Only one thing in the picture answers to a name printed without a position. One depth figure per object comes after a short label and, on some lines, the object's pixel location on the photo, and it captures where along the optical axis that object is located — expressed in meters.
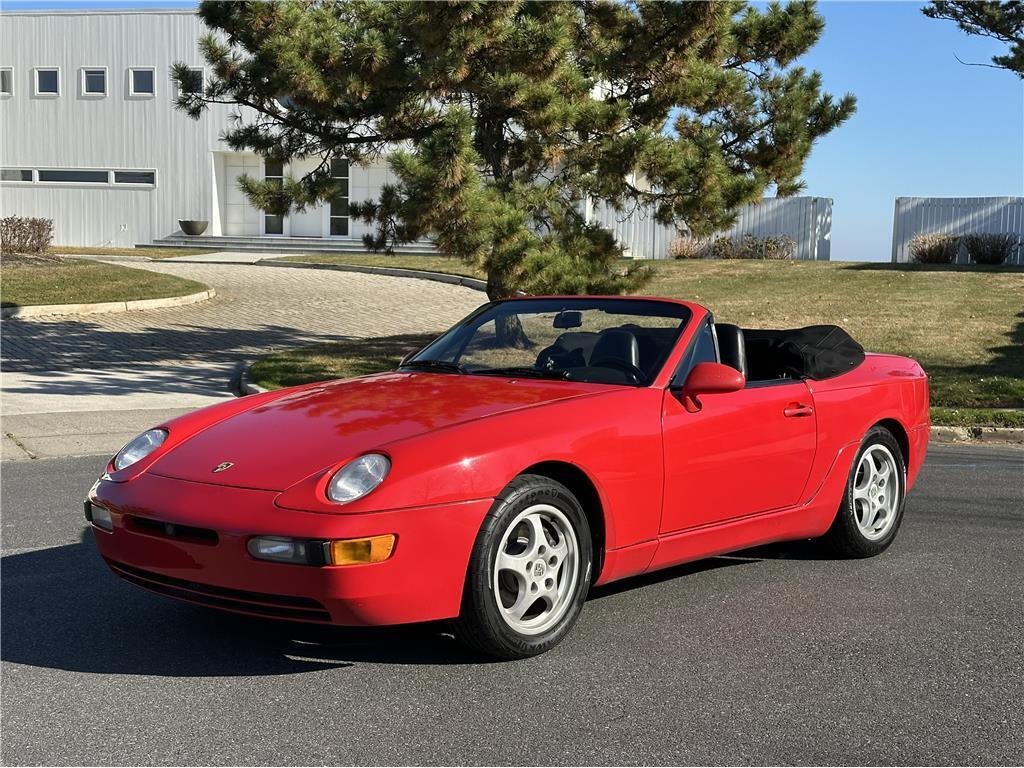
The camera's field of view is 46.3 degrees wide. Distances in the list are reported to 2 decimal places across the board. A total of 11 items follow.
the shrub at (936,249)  29.83
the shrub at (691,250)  31.78
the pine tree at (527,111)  13.59
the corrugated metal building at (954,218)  31.36
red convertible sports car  4.15
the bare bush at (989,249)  29.44
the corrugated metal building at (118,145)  40.19
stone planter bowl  39.92
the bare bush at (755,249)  31.51
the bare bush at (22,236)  27.33
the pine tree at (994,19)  27.50
